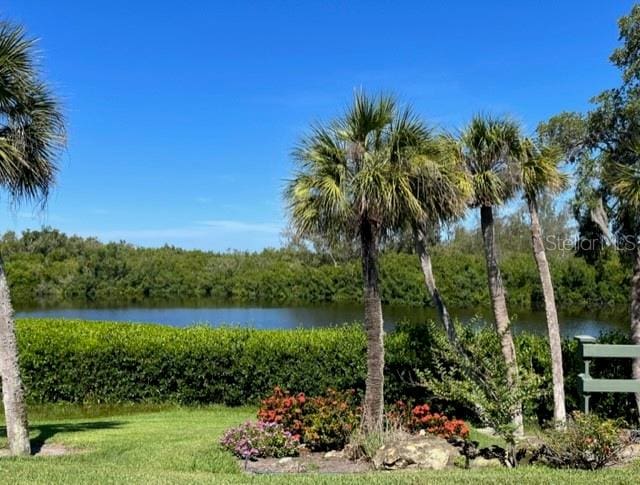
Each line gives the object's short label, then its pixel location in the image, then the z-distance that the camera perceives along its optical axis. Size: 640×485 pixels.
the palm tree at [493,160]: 8.38
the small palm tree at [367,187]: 6.80
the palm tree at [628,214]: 8.47
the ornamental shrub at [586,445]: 5.36
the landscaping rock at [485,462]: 5.84
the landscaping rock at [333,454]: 6.91
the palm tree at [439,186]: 6.95
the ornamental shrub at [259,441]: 6.80
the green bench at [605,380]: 8.27
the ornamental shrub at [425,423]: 7.54
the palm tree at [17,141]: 6.48
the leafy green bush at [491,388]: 5.66
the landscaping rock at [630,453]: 5.96
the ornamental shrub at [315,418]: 7.21
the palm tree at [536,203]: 8.39
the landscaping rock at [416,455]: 5.92
